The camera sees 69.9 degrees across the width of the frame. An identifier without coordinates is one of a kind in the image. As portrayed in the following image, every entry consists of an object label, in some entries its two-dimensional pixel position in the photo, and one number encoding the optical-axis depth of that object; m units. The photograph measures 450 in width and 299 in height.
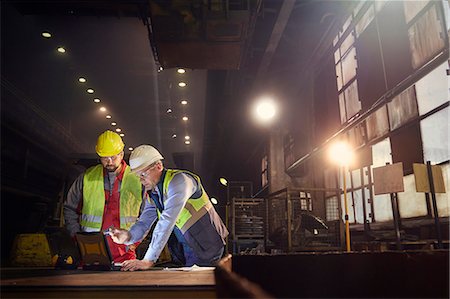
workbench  1.58
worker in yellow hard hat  3.66
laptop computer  2.78
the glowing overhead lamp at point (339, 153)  6.96
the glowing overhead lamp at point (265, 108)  11.66
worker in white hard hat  3.09
